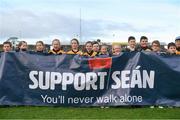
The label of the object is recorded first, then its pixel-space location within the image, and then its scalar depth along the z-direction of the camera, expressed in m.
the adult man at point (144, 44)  12.62
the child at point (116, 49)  12.50
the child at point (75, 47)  12.51
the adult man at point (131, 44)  12.65
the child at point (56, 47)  12.50
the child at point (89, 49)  12.59
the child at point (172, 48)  12.53
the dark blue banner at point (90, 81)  11.79
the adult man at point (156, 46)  12.66
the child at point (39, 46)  12.61
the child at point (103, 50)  12.83
